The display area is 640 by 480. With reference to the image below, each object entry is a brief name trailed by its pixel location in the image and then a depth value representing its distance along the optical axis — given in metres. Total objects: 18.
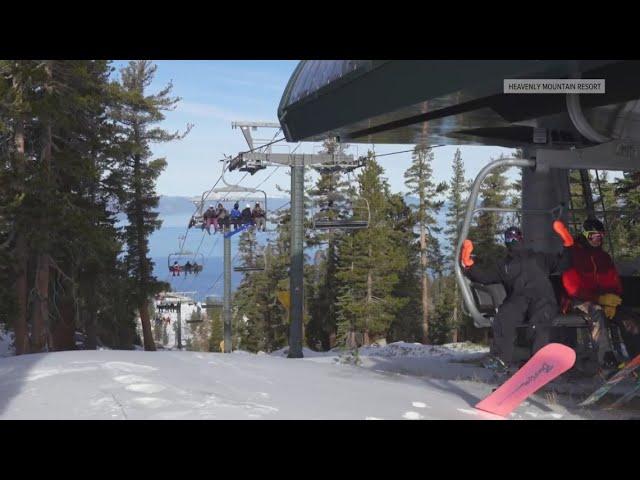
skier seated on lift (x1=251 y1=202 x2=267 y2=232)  29.45
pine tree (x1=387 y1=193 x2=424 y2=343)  53.12
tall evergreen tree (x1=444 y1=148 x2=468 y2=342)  66.81
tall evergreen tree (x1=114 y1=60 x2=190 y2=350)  34.03
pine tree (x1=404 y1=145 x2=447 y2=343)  57.90
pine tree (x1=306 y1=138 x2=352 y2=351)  52.91
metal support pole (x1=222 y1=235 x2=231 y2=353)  28.22
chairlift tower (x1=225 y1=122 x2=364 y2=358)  20.64
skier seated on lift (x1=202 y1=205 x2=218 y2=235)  29.33
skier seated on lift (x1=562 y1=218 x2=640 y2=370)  9.66
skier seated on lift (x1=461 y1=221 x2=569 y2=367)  9.16
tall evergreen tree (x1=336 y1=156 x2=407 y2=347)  47.12
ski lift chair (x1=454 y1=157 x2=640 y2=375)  9.14
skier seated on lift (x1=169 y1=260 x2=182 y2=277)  36.09
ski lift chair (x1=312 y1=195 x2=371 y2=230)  26.90
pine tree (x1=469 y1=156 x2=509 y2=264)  47.34
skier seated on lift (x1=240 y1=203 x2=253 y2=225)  29.39
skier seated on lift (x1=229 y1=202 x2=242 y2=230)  29.31
